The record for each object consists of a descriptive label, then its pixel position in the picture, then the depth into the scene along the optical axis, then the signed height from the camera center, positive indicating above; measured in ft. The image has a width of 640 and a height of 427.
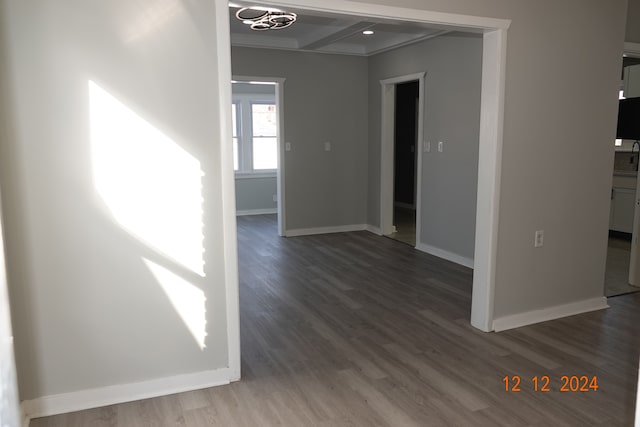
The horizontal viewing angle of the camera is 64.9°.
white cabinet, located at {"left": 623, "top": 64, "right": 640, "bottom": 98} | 16.19 +2.03
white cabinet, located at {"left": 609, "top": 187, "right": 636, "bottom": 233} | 21.22 -2.76
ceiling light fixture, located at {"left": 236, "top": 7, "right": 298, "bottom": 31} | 13.42 +3.52
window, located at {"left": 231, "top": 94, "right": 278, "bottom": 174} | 28.37 +0.69
